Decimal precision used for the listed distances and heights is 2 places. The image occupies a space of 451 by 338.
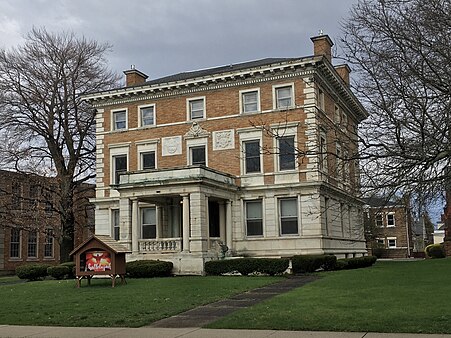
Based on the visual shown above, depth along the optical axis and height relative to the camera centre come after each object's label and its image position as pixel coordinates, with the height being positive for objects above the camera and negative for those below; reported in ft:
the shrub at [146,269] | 96.84 -4.54
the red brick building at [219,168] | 108.47 +15.27
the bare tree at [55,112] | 147.54 +34.41
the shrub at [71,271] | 107.04 -5.10
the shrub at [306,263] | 96.58 -4.13
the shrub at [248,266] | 93.97 -4.41
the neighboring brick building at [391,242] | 251.19 -2.77
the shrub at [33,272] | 111.14 -5.33
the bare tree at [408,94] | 38.47 +10.00
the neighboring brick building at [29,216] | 145.89 +7.29
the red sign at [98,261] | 80.79 -2.54
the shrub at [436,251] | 179.01 -4.99
